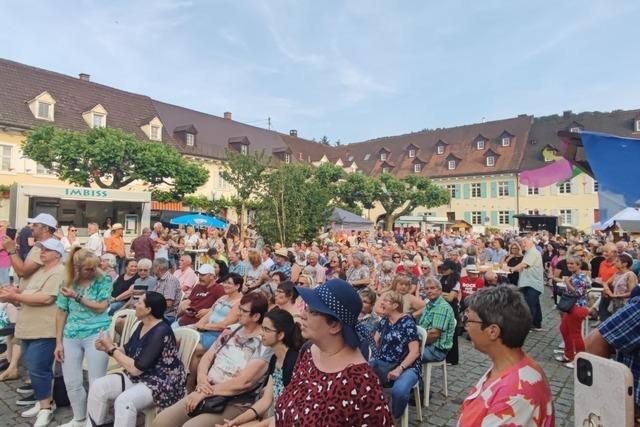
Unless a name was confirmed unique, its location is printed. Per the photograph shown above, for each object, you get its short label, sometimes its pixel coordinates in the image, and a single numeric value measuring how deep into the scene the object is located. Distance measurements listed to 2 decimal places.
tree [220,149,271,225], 21.08
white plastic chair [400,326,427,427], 4.20
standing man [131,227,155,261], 10.01
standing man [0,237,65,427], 4.12
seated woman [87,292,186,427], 3.39
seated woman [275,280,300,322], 4.81
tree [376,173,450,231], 36.41
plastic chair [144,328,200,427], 4.02
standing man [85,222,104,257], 9.69
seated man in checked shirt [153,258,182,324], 5.86
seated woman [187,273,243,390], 4.77
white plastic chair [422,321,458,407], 4.53
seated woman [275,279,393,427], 2.02
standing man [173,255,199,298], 6.64
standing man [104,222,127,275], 10.07
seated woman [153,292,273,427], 3.26
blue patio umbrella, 19.52
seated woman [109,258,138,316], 6.25
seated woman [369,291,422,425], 3.80
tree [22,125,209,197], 20.25
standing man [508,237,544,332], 7.29
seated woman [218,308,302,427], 3.12
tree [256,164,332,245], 15.19
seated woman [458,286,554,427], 1.67
